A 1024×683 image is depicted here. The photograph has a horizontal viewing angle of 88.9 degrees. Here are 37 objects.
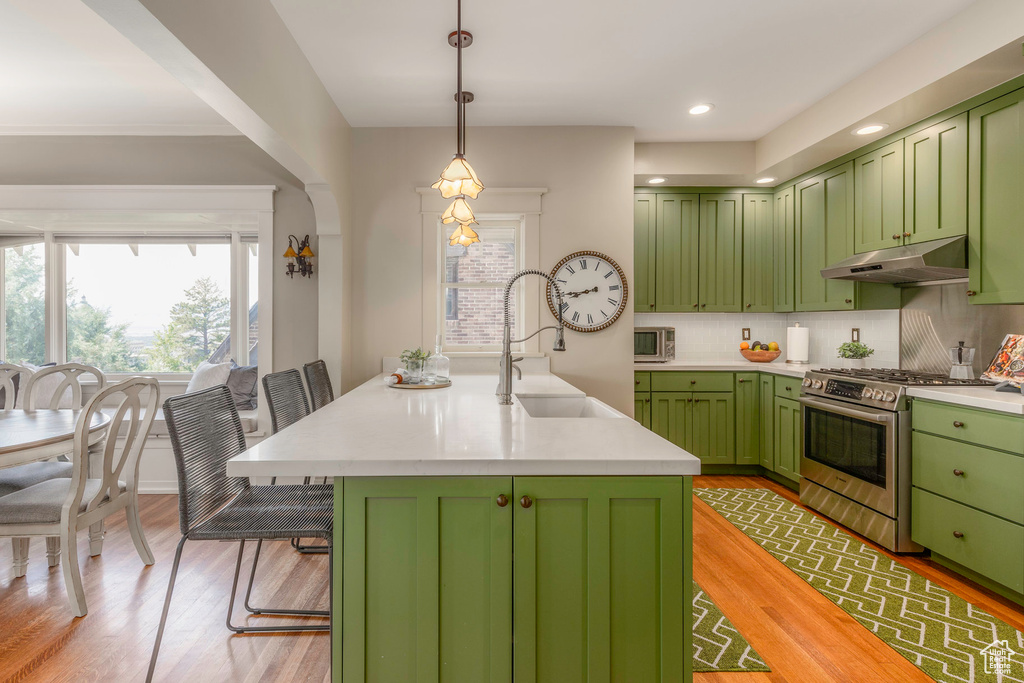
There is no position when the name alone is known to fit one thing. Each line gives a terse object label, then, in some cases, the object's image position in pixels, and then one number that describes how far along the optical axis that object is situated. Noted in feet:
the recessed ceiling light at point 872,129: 10.09
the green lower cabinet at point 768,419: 13.08
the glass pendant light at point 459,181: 6.58
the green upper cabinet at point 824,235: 11.65
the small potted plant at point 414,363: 9.75
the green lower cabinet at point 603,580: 4.40
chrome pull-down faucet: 7.47
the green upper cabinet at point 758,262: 14.32
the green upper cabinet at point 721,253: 14.30
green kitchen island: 4.38
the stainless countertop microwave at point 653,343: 14.40
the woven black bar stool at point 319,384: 9.21
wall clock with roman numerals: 12.28
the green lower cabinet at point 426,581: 4.38
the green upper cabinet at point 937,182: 8.86
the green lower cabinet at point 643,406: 13.67
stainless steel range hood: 8.86
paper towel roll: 13.88
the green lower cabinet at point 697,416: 13.67
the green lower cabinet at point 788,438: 12.14
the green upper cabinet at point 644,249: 14.21
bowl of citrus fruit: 14.20
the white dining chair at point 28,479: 8.20
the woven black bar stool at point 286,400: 7.34
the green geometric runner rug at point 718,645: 6.12
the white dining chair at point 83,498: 7.10
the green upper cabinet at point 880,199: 10.16
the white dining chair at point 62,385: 9.86
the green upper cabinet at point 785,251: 13.51
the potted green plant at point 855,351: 12.07
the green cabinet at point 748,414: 13.65
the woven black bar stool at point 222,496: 5.51
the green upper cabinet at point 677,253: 14.26
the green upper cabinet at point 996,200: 7.98
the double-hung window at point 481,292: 12.73
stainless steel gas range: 8.98
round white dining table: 6.86
